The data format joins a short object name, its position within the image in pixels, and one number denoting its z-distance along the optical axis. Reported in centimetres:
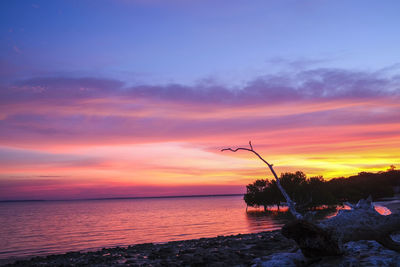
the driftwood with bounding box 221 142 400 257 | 923
